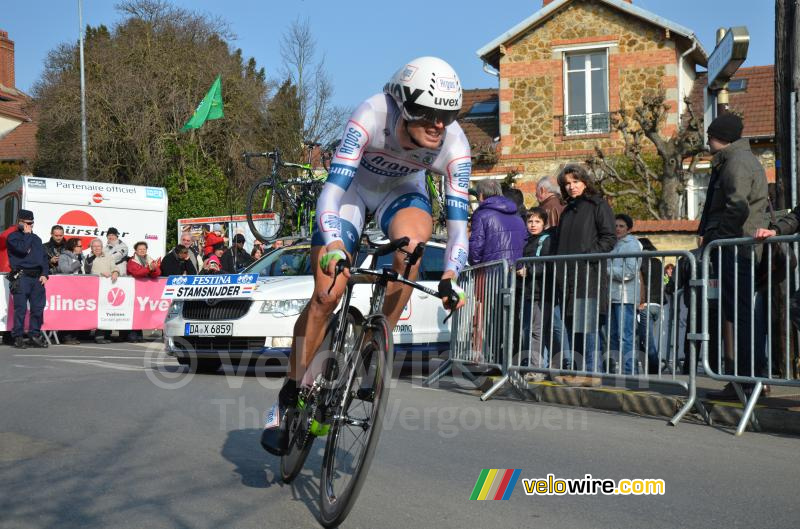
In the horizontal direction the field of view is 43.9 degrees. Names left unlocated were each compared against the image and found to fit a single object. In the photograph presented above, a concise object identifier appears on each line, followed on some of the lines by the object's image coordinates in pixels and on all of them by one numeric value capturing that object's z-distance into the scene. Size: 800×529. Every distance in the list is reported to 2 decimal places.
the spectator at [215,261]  18.08
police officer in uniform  15.95
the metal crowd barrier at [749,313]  7.16
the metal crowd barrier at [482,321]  9.48
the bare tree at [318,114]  36.84
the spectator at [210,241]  19.85
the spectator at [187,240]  19.34
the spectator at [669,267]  8.56
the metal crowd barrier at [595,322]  8.10
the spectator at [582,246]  8.66
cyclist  4.73
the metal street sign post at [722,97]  13.89
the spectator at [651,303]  8.13
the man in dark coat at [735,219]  7.44
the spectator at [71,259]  17.86
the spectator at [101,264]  17.97
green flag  27.69
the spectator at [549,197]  10.67
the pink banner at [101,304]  17.27
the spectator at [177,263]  18.66
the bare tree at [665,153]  23.81
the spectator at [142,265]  18.39
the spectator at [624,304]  8.27
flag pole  34.72
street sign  10.70
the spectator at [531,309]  9.07
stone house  30.05
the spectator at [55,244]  18.22
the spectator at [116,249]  18.23
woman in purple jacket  10.58
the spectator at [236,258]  18.75
